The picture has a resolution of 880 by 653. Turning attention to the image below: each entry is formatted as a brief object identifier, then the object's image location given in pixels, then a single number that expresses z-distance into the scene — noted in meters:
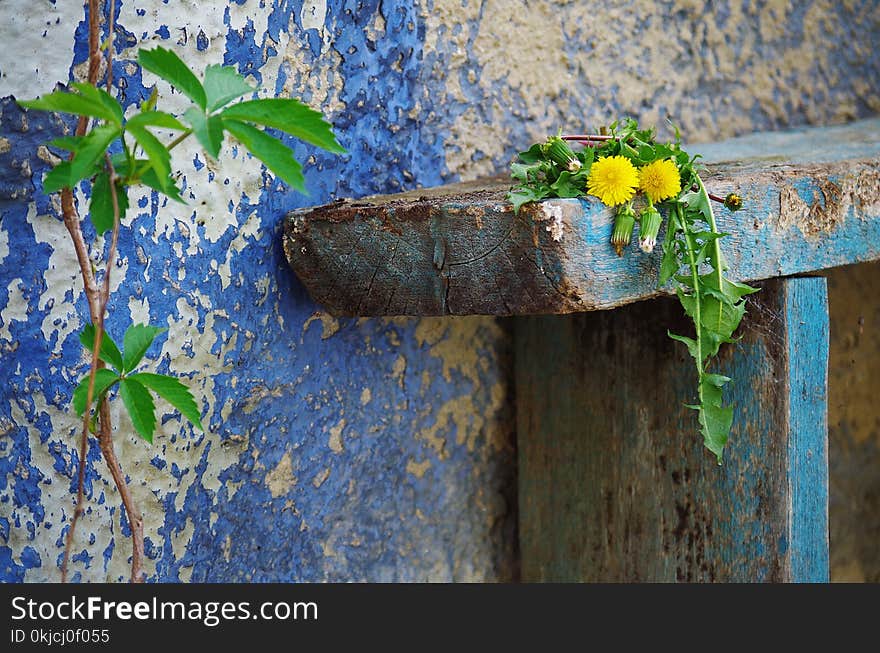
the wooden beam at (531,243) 2.29
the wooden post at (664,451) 2.49
